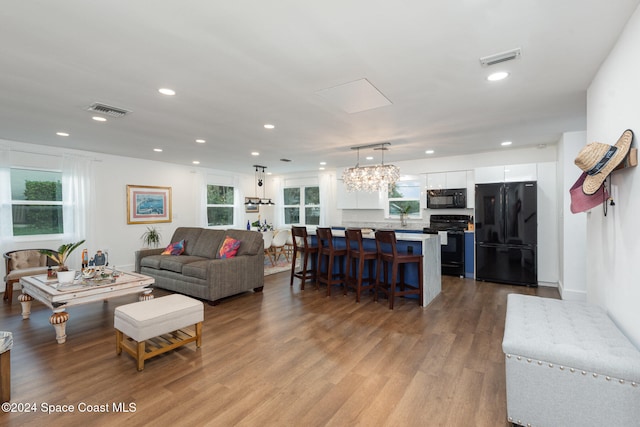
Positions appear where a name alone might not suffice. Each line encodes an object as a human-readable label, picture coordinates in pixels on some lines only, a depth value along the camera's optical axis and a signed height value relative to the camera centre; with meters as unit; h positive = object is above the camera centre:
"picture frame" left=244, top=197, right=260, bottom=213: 9.13 +0.17
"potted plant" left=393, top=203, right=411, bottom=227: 6.95 -0.08
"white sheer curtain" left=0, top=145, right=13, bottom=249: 4.83 +0.24
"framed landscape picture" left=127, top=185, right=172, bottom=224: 6.50 +0.21
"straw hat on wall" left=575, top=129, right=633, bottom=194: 1.82 +0.33
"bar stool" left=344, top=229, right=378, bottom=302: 4.27 -0.82
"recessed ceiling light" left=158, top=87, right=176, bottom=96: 2.79 +1.17
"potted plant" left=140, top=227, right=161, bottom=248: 6.71 -0.56
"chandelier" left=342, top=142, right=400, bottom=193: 5.26 +0.64
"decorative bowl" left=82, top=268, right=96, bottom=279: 3.53 -0.71
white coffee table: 3.00 -0.86
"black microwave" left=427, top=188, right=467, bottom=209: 6.09 +0.26
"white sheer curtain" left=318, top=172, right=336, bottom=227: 8.45 +0.48
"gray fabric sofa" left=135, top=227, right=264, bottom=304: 4.25 -0.84
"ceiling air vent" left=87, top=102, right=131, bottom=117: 3.22 +1.17
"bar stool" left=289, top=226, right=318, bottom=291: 5.06 -0.73
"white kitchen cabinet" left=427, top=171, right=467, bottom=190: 6.17 +0.66
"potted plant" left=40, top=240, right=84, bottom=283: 3.31 -0.65
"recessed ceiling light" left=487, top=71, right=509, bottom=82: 2.46 +1.14
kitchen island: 4.16 -0.67
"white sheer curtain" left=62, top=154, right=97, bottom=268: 5.51 +0.29
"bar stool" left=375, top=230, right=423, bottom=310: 3.94 -0.70
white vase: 3.30 -0.70
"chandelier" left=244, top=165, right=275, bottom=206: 9.05 +0.43
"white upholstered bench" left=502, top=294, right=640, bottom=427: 1.51 -0.90
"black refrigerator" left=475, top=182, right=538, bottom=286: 5.11 -0.40
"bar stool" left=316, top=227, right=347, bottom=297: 4.62 -0.76
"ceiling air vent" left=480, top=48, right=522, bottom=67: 2.13 +1.14
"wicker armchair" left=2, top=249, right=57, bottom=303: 4.25 -0.80
